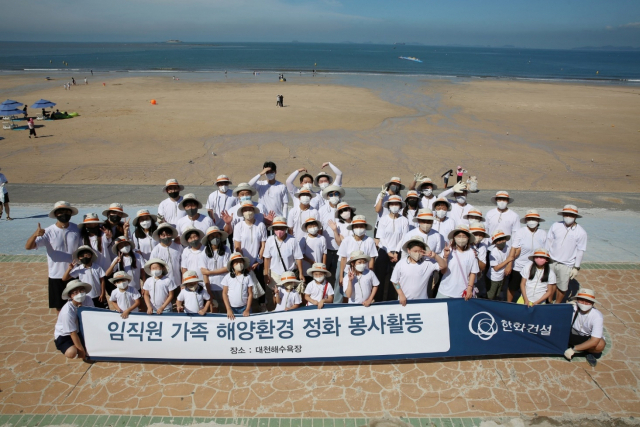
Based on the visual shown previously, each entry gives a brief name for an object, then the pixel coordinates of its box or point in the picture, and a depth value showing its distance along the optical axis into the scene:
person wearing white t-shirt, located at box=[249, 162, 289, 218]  7.99
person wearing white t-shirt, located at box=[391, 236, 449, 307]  5.72
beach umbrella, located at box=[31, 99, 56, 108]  26.91
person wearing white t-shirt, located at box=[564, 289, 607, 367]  5.70
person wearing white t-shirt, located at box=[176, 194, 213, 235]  6.72
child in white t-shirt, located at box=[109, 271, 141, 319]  5.62
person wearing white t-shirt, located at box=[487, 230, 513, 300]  6.50
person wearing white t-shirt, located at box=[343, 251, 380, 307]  5.70
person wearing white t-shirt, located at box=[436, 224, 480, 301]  5.89
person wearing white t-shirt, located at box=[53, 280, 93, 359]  5.51
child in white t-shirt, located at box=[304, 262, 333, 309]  5.61
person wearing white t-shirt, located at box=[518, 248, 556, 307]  6.04
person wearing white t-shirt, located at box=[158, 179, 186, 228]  7.34
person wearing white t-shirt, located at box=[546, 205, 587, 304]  6.79
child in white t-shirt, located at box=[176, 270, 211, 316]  5.66
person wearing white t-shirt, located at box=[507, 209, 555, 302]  6.69
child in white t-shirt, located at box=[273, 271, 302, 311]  5.63
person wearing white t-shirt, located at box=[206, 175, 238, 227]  7.80
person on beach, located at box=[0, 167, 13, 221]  10.94
